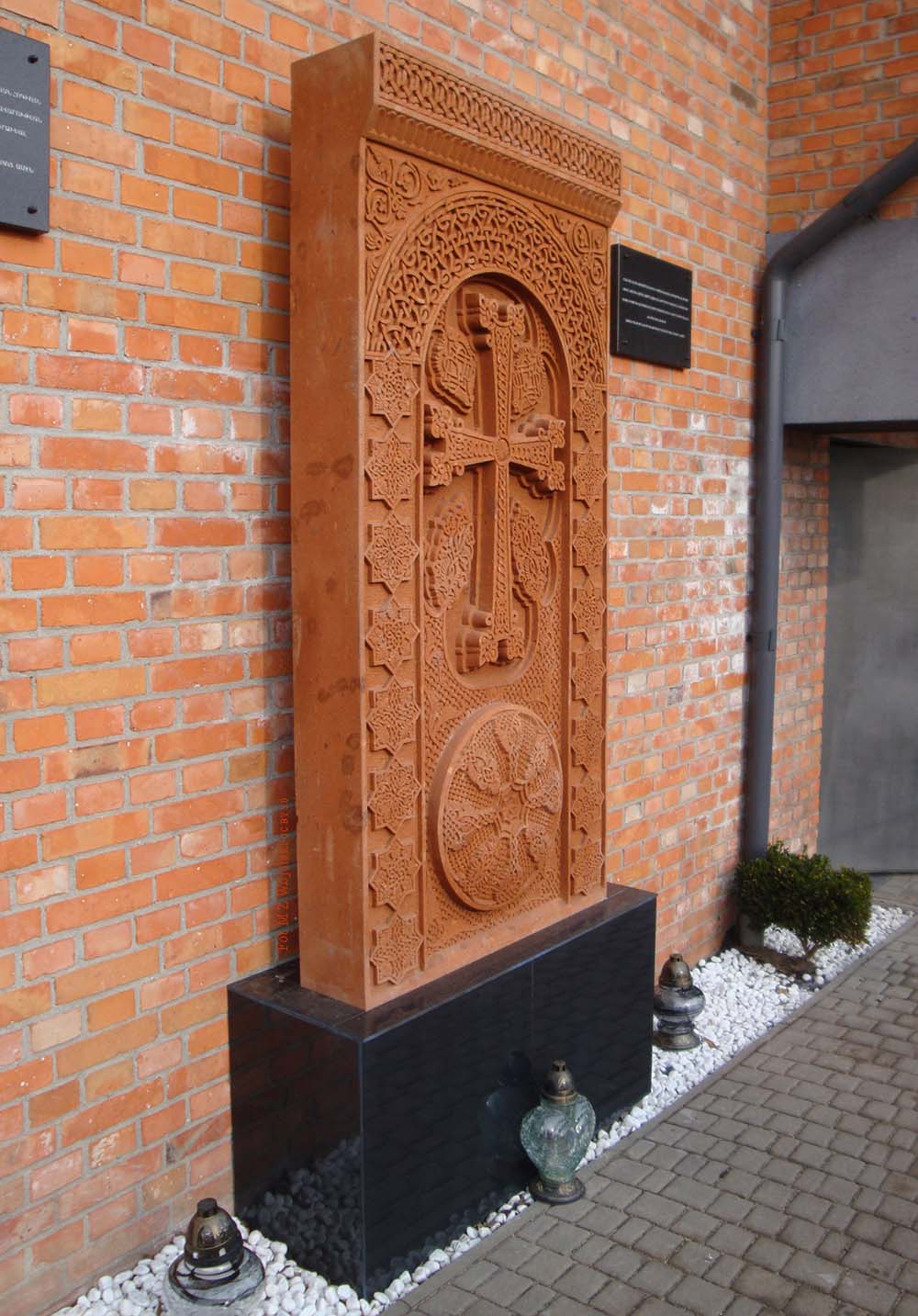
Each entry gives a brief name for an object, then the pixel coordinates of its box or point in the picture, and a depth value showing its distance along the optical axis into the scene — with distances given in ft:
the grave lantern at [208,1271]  7.80
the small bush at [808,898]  15.30
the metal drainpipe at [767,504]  15.80
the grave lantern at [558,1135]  9.80
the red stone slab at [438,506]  8.49
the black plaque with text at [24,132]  7.06
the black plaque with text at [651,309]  13.29
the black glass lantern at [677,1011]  13.24
